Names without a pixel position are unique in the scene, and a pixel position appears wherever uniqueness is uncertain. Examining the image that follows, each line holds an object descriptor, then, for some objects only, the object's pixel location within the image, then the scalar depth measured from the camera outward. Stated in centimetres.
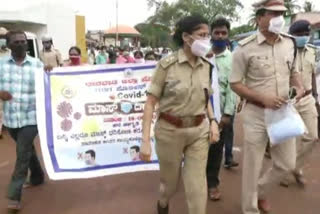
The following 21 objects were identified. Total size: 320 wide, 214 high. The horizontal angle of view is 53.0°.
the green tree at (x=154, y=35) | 3169
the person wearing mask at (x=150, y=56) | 649
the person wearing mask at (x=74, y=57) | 456
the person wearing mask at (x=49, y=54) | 651
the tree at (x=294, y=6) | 3598
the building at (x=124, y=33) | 2122
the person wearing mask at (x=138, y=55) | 730
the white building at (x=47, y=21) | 1253
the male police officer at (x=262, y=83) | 254
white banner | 324
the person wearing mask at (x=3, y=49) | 597
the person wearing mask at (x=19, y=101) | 308
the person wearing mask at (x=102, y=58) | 1005
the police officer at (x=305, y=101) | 337
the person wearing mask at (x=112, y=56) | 1090
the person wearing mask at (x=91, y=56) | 1241
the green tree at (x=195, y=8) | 3163
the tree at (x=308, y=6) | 3654
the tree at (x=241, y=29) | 3635
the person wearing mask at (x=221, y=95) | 325
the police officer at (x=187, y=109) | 241
